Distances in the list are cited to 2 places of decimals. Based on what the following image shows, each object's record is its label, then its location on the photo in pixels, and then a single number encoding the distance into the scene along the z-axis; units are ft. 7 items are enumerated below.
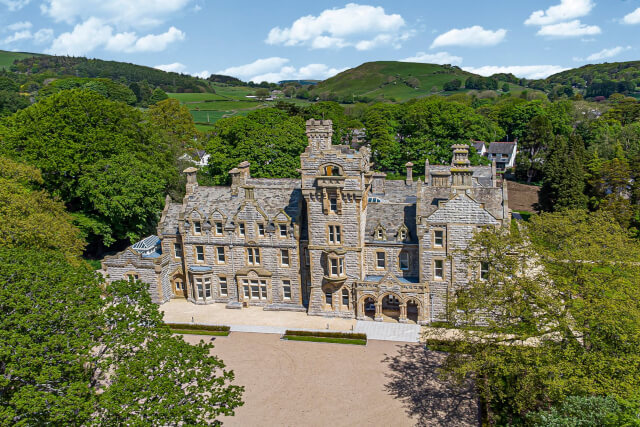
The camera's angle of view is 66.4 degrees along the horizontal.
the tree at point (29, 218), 132.36
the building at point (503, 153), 363.97
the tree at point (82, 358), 72.95
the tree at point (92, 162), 190.90
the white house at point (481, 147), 358.08
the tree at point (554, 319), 88.38
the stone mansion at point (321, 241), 143.13
